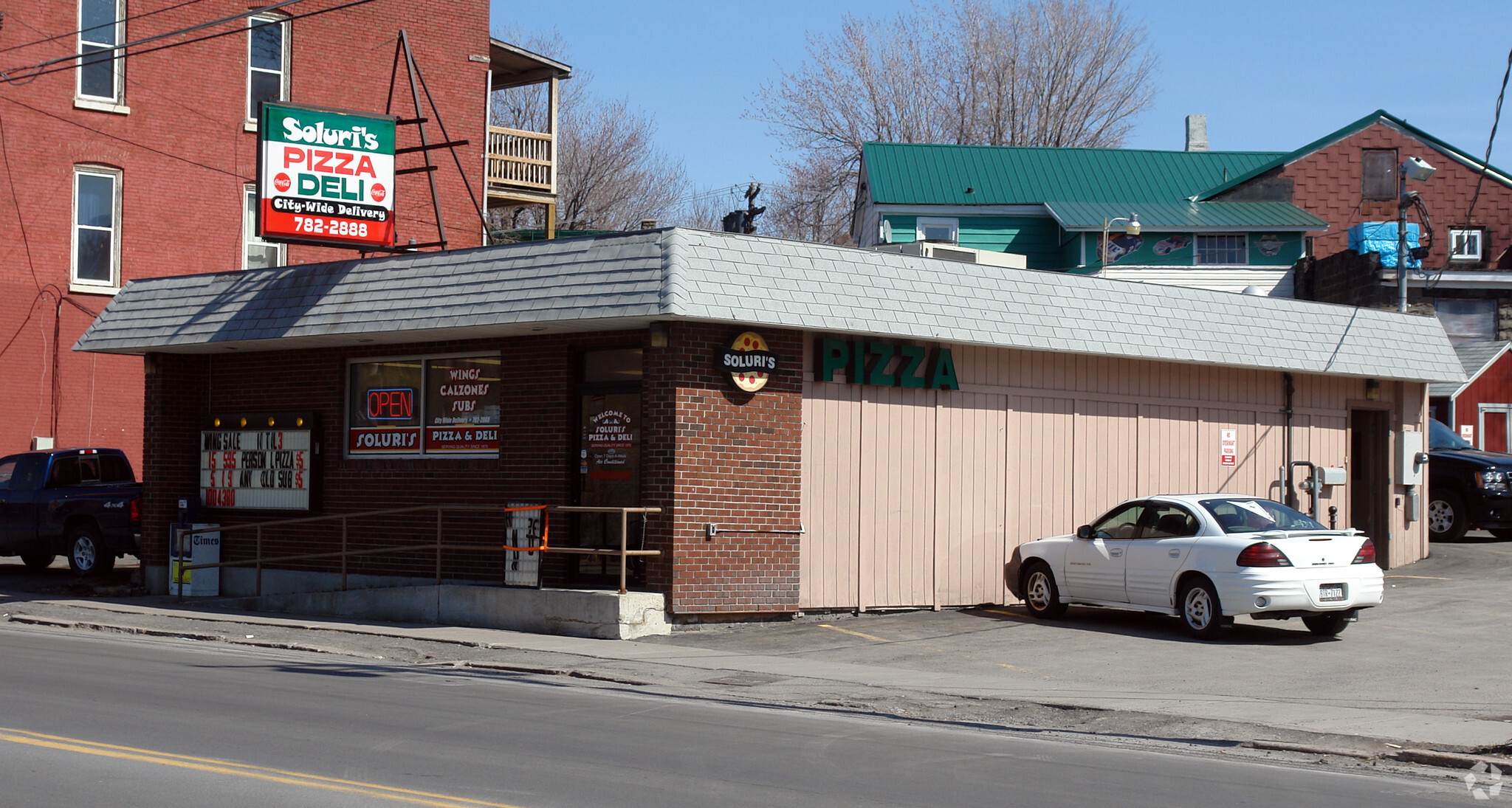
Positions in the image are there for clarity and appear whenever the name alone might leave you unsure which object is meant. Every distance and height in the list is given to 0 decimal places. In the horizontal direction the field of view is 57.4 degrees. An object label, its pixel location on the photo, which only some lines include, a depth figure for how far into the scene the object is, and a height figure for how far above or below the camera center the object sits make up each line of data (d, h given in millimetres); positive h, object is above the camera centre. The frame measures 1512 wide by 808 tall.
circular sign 15227 +976
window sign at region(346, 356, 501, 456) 17141 +490
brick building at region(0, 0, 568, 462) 25469 +5421
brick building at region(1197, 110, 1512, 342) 38781 +7677
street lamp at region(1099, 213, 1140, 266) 29281 +4845
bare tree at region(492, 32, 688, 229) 51031 +10391
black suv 22594 -513
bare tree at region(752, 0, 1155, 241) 50219 +12534
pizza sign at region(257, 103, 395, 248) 17594 +3488
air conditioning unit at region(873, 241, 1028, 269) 17859 +2649
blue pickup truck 20797 -1028
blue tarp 37531 +6087
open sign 17812 +529
